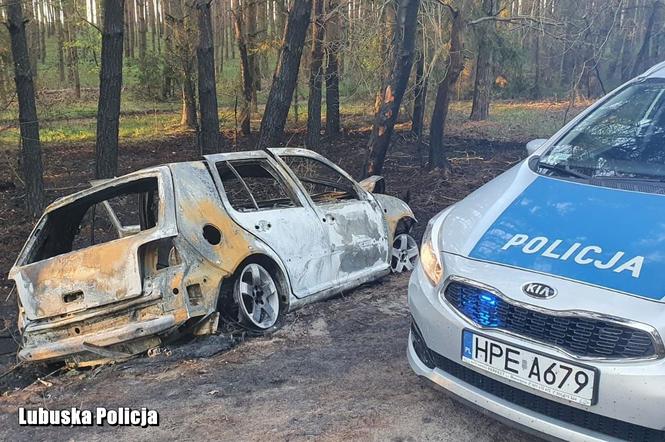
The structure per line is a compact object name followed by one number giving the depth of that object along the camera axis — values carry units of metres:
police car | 2.51
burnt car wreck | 4.35
